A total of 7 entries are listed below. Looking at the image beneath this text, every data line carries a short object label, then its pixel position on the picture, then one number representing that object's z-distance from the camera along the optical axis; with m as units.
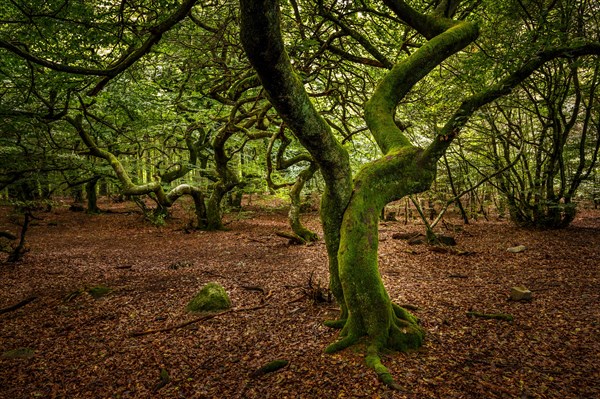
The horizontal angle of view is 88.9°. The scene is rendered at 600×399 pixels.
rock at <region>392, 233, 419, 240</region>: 11.18
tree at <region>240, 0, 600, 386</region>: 3.63
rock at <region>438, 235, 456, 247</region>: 9.63
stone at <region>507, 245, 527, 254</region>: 7.99
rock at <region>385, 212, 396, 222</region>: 16.75
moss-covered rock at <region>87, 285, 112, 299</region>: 6.14
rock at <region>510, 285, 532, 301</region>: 4.98
